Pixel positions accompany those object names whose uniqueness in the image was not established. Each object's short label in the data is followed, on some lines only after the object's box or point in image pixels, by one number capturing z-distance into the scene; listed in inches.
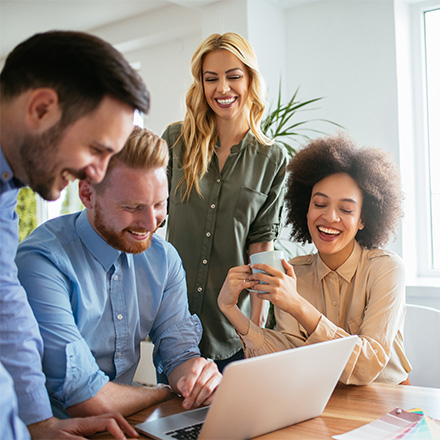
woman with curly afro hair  66.2
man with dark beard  39.6
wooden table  48.8
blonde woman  88.5
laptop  42.7
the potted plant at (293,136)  163.0
